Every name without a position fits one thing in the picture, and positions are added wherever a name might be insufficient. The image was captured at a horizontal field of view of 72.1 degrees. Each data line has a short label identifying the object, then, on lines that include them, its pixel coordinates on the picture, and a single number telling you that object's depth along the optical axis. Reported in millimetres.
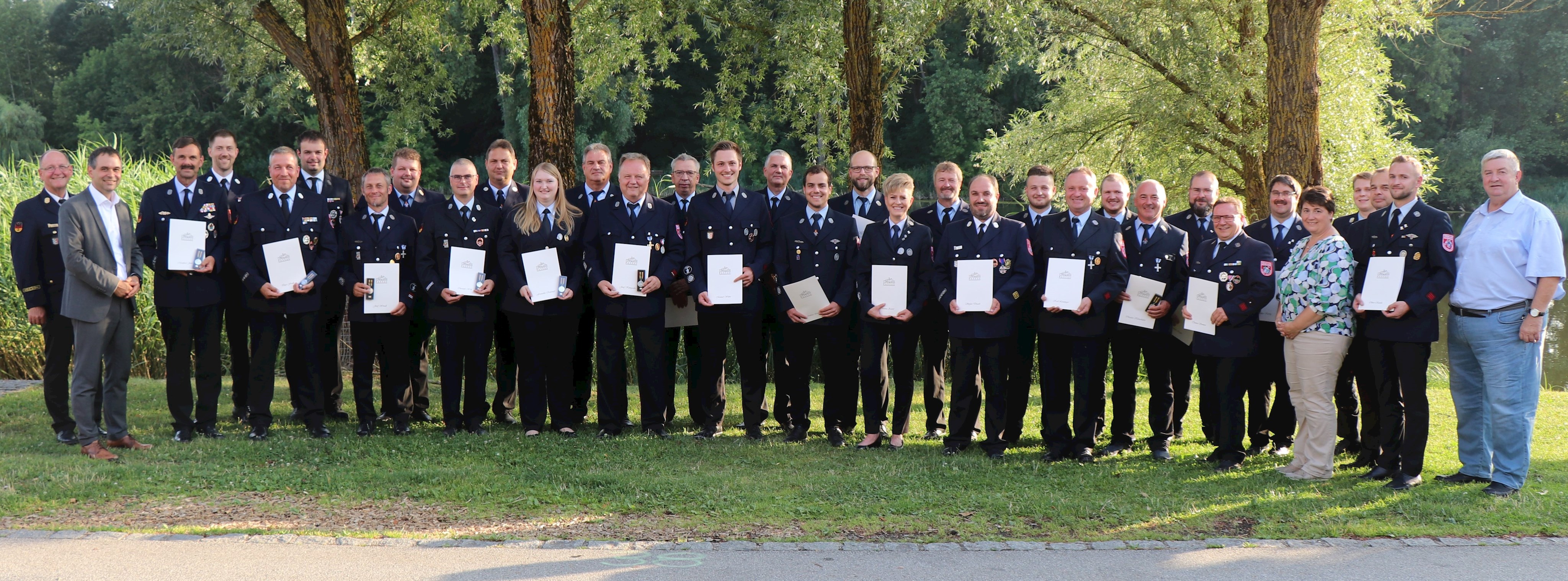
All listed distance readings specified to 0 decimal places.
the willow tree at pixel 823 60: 11352
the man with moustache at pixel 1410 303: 6148
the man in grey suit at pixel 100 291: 6672
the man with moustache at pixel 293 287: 7312
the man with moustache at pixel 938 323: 7621
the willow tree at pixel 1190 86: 15328
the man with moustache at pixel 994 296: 6953
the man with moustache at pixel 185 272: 7184
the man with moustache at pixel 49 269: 7008
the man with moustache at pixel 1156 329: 6969
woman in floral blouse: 6293
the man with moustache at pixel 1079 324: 6895
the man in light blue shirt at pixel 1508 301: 6008
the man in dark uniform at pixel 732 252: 7535
